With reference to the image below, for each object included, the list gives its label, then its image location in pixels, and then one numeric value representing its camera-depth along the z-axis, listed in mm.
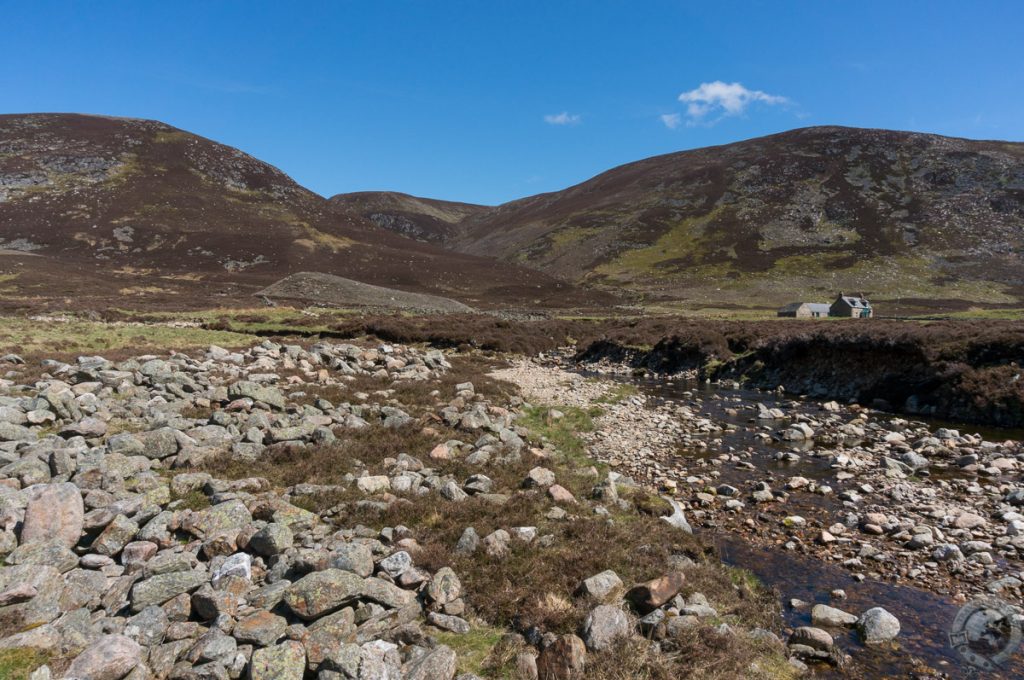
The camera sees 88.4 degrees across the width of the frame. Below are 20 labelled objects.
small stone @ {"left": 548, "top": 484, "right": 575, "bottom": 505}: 10547
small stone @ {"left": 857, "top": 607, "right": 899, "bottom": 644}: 7473
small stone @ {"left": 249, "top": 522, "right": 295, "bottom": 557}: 7484
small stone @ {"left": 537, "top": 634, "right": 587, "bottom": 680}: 5723
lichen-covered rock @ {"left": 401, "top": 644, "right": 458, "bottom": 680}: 5406
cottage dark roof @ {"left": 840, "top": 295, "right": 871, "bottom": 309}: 71256
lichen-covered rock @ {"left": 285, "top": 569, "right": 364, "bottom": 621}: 6055
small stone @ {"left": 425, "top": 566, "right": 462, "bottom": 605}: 6856
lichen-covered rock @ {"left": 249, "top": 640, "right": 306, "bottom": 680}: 5195
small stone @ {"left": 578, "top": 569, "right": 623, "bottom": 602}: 7137
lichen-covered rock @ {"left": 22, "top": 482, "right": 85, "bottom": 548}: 7312
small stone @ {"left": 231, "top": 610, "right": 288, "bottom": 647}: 5684
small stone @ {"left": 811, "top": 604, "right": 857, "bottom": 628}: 7805
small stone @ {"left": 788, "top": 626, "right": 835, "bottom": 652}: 7211
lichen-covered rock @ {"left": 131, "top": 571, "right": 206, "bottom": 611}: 6180
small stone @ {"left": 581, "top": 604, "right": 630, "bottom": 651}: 6164
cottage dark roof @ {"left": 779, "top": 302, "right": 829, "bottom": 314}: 73562
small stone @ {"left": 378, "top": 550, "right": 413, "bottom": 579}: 7211
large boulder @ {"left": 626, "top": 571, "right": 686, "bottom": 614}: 7074
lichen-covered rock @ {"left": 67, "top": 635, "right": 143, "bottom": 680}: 4949
